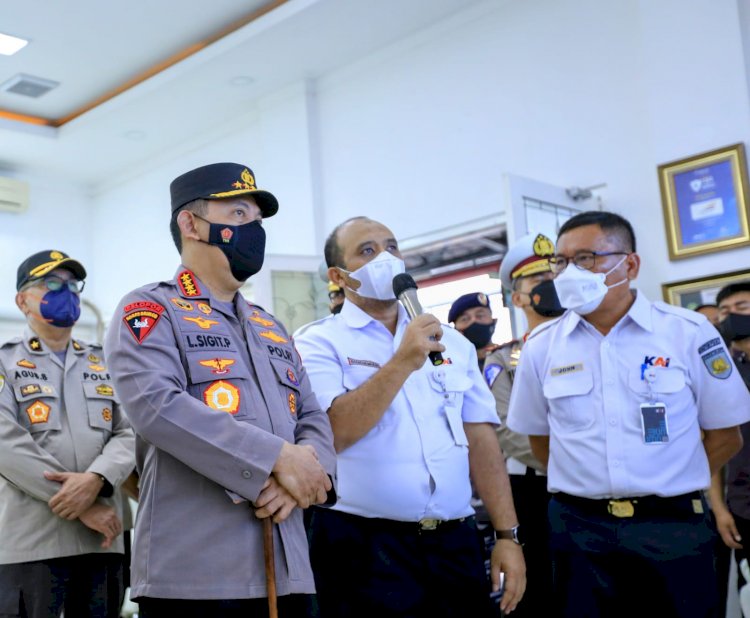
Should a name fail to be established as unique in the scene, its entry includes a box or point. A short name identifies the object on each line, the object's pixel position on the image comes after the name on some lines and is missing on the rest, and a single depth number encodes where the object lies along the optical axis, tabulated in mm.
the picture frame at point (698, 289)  4492
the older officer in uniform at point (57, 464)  2717
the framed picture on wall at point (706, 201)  4488
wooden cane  1578
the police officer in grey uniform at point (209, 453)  1584
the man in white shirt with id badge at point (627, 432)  2232
